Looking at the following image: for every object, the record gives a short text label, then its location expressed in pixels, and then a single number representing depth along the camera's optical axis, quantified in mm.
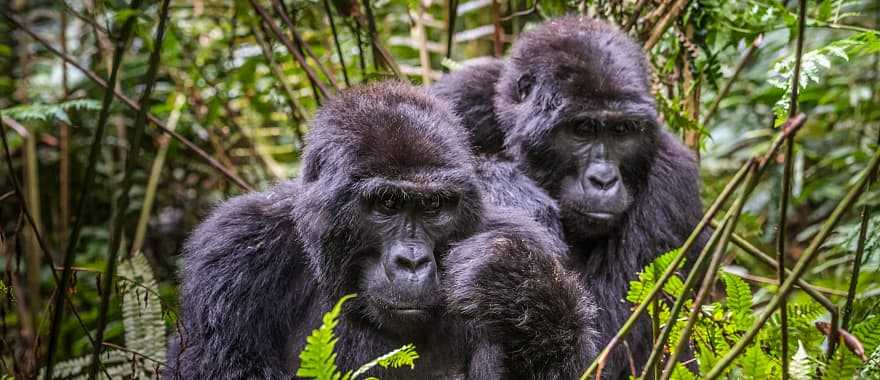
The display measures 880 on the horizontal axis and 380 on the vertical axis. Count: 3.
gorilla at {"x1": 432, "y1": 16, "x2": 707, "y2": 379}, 7895
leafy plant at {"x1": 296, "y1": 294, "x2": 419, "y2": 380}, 3687
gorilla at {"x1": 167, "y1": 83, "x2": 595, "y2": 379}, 5785
